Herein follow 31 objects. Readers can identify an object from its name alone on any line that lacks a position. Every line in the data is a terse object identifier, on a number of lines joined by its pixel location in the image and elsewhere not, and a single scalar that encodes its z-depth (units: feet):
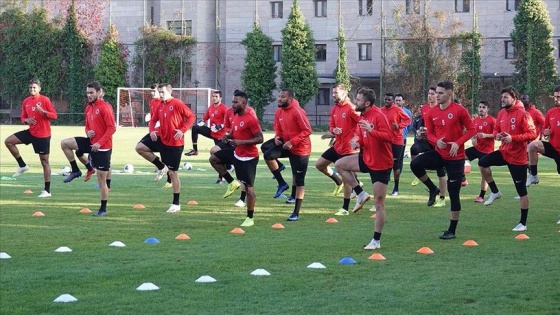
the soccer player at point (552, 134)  50.46
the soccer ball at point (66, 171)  78.18
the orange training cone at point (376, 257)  36.91
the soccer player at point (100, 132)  52.01
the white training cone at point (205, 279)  32.09
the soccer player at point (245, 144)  47.55
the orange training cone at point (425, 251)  38.37
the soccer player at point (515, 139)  45.78
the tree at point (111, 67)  206.18
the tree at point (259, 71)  197.67
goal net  187.83
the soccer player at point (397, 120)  58.39
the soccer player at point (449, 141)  42.50
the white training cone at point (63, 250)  38.75
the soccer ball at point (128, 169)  82.28
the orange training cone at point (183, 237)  42.93
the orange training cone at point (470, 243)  40.63
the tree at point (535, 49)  176.96
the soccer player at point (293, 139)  49.96
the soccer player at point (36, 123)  62.75
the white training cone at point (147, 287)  30.70
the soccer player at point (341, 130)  52.95
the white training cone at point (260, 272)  33.35
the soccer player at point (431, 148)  57.47
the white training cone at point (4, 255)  37.37
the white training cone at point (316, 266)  34.78
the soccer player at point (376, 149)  39.34
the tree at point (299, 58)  192.34
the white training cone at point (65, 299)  29.04
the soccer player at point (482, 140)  60.39
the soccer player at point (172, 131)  53.93
